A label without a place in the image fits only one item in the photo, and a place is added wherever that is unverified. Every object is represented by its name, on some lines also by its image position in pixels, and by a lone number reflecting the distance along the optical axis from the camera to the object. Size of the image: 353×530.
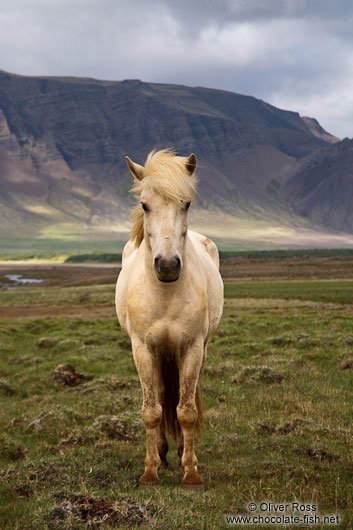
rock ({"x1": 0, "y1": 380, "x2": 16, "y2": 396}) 13.70
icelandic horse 6.25
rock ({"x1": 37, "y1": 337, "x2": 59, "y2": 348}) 21.46
